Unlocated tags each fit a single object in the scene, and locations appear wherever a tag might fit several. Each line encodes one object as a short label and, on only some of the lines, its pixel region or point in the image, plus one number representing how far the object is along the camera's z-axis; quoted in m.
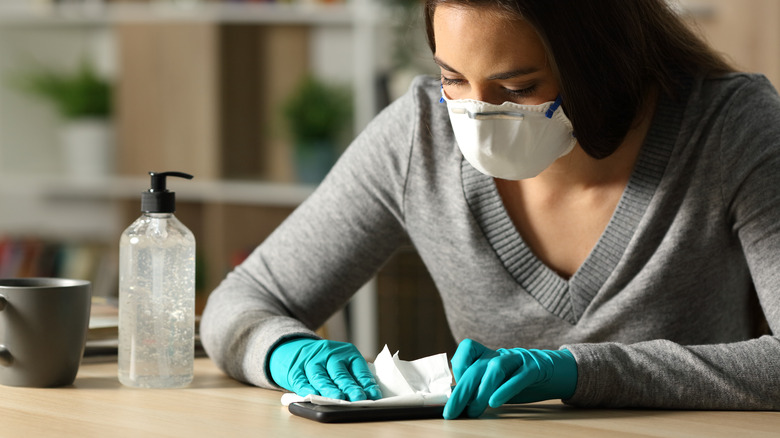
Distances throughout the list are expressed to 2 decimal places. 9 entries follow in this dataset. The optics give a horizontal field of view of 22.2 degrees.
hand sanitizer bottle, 1.86
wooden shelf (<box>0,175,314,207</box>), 4.18
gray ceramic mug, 1.83
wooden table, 1.70
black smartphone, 1.73
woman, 1.85
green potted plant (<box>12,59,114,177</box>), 4.54
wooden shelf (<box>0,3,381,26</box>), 4.03
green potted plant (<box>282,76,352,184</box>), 4.10
